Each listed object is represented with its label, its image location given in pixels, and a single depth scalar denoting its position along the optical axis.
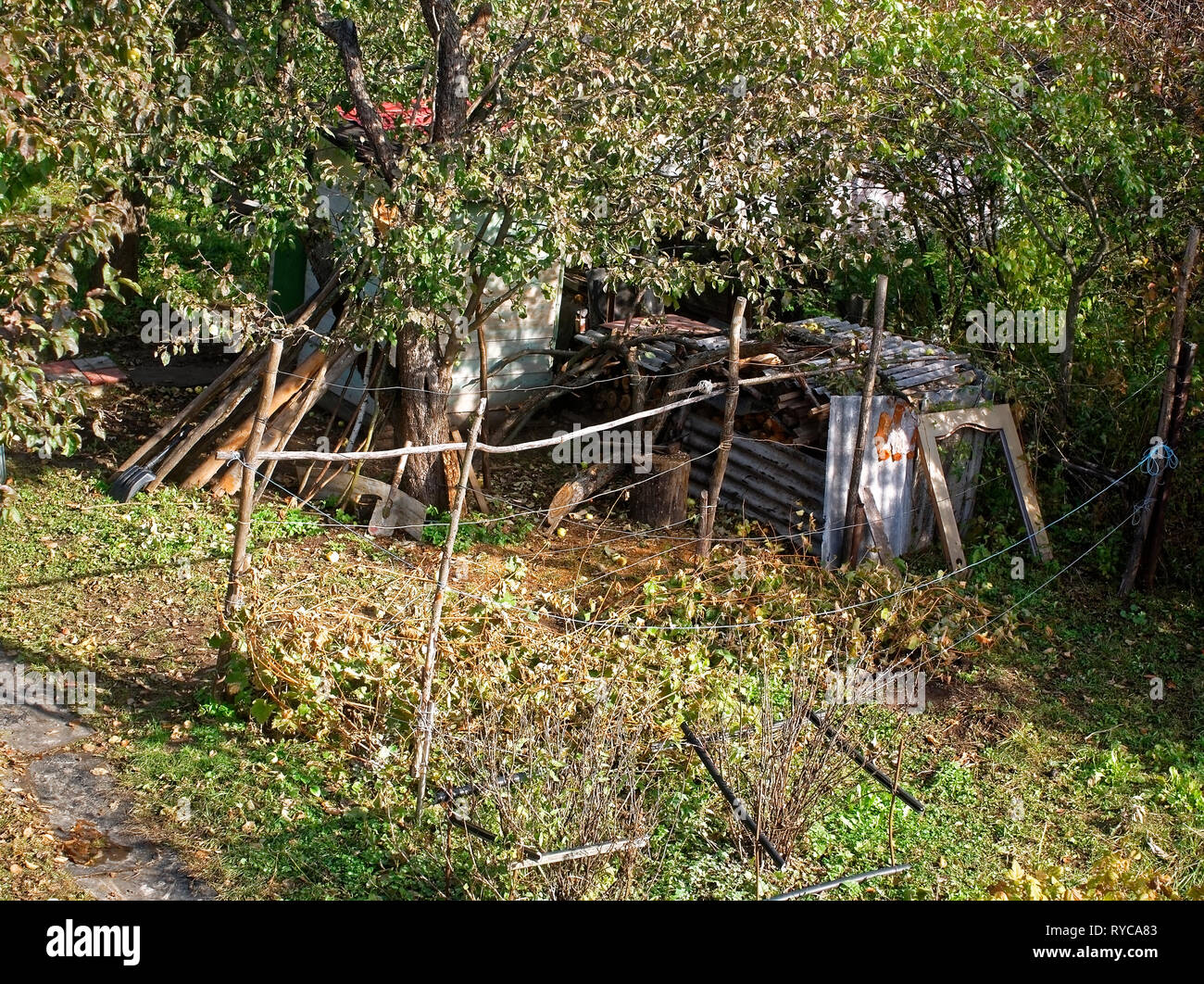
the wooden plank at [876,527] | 9.27
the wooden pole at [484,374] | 10.30
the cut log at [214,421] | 9.61
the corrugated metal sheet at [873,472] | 9.24
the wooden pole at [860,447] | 8.60
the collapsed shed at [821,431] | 9.35
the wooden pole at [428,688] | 5.75
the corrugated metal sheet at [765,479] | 9.62
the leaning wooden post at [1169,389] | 9.03
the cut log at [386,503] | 9.58
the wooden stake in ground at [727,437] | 8.62
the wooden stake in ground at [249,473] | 6.41
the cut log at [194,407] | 9.91
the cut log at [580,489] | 9.89
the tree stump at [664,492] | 9.84
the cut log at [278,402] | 9.70
